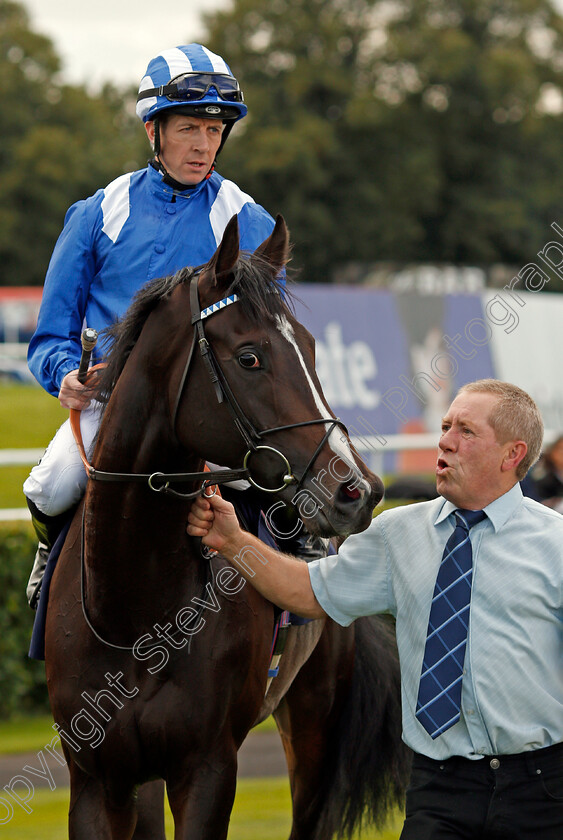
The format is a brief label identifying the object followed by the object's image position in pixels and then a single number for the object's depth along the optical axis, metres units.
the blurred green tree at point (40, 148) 76.12
